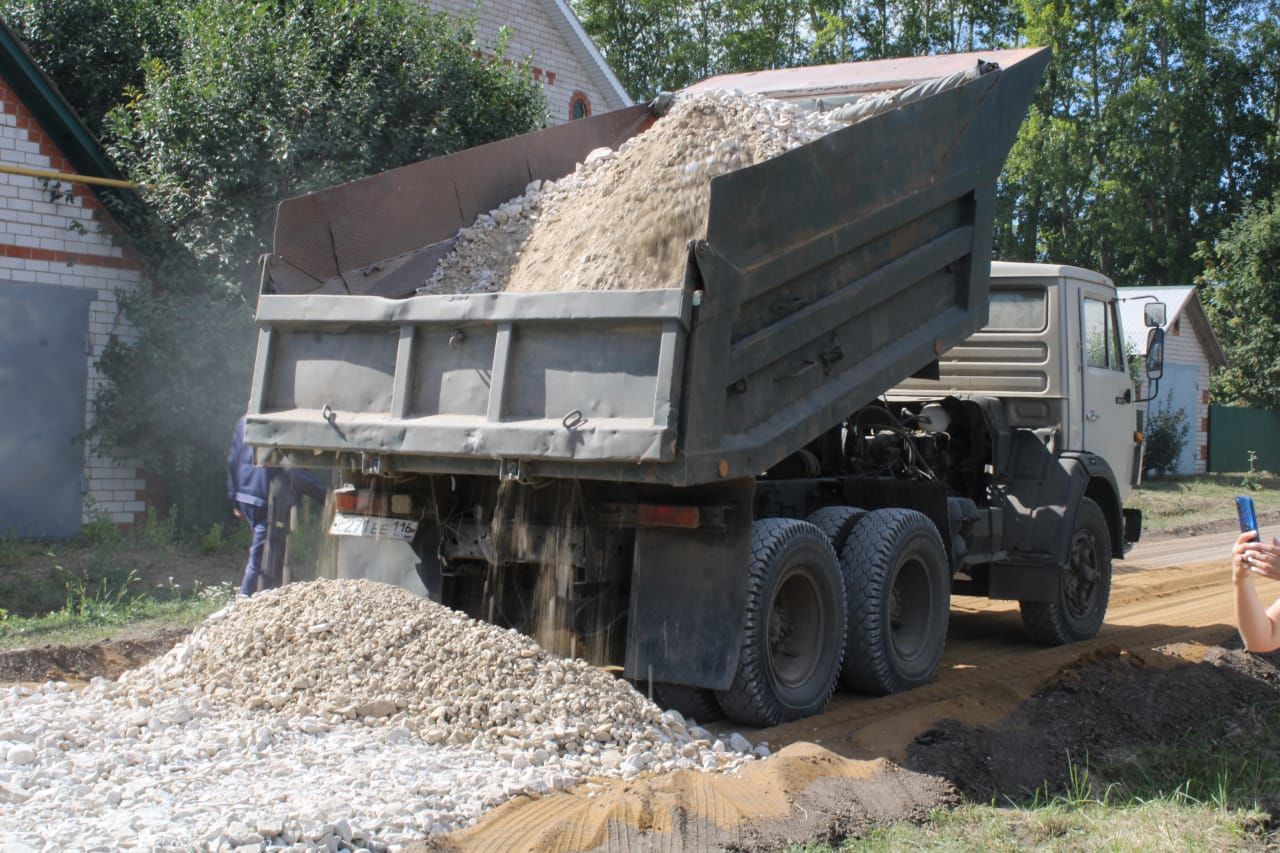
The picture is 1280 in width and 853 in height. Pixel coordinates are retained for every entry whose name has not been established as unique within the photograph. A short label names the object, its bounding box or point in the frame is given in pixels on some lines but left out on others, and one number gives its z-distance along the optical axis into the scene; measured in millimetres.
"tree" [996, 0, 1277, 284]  40656
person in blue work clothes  8797
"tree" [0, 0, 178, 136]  14102
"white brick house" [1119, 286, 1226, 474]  32781
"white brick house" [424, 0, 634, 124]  20703
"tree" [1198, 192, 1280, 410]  34688
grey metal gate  11969
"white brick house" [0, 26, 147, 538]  12016
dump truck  5863
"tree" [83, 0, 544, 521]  11602
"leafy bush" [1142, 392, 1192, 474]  28969
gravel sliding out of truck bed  6379
